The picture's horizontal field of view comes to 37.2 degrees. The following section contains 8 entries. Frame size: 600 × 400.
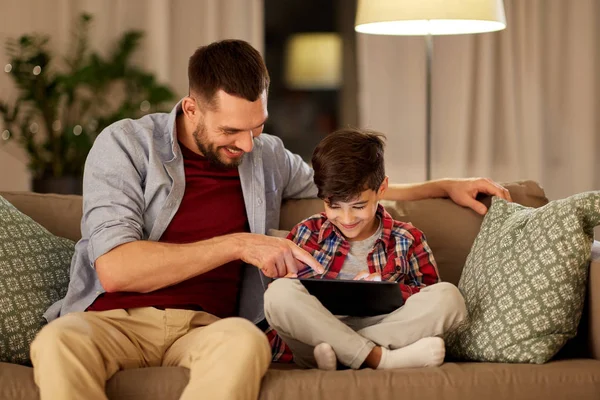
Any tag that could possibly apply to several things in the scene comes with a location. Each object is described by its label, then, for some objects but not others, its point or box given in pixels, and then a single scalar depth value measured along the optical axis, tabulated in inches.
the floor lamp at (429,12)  131.1
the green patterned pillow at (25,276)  87.6
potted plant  184.2
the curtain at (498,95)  203.8
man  78.1
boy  82.7
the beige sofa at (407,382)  78.4
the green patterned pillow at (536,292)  83.7
